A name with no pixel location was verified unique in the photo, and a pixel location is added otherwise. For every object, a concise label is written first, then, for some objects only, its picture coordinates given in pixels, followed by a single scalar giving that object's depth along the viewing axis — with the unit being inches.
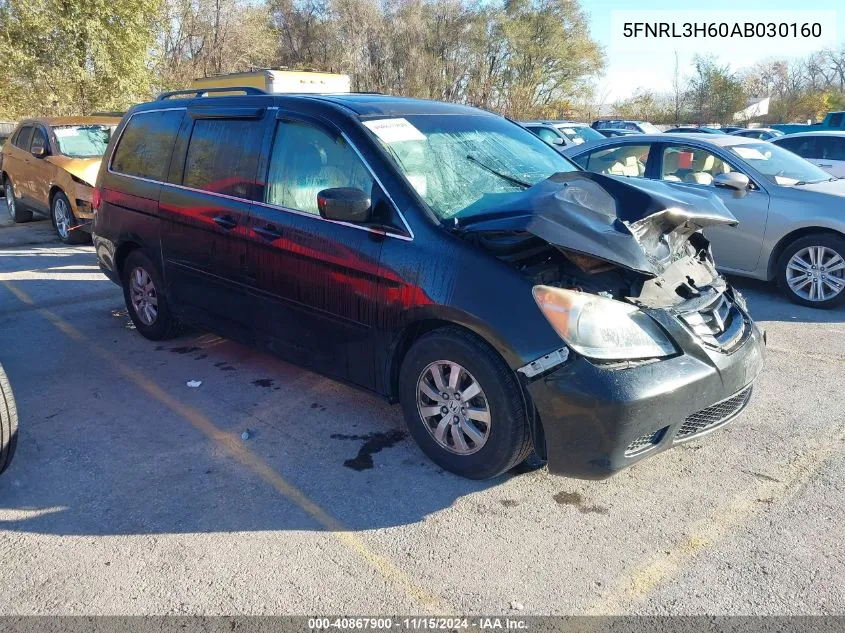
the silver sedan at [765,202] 256.7
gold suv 392.5
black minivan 119.6
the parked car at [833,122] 895.7
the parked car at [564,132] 637.3
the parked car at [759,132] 917.3
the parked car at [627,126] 1045.2
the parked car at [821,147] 440.1
